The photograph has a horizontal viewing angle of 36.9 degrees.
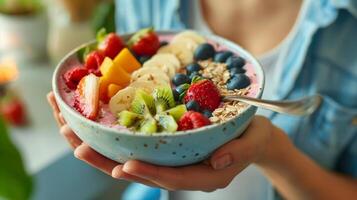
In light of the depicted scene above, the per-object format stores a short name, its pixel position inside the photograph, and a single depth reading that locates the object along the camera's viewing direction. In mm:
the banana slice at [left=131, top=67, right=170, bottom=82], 557
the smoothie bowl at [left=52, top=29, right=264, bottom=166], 477
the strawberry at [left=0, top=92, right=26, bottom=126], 1214
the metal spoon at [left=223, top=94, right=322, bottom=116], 506
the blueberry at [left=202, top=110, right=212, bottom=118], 501
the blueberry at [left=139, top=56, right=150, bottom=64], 601
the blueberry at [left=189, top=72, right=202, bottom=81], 562
